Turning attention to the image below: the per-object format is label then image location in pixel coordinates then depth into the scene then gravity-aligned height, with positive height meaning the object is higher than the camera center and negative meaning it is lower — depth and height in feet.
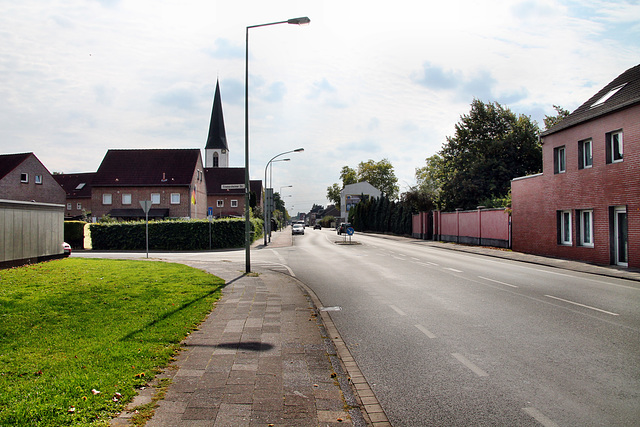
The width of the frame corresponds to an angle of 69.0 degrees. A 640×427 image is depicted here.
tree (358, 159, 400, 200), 337.31 +31.84
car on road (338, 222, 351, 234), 196.65 -2.90
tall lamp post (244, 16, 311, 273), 50.19 +9.67
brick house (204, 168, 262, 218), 242.17 +13.75
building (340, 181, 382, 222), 335.47 +20.43
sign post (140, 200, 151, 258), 78.69 +2.96
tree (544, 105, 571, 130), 138.36 +30.43
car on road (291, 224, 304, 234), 207.86 -3.71
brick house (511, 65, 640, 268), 56.13 +4.51
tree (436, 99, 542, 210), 134.51 +18.99
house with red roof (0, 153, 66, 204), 144.56 +14.26
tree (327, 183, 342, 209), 410.72 +23.47
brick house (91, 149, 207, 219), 180.75 +13.34
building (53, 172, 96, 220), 232.12 +15.93
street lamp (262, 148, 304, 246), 138.62 +4.23
